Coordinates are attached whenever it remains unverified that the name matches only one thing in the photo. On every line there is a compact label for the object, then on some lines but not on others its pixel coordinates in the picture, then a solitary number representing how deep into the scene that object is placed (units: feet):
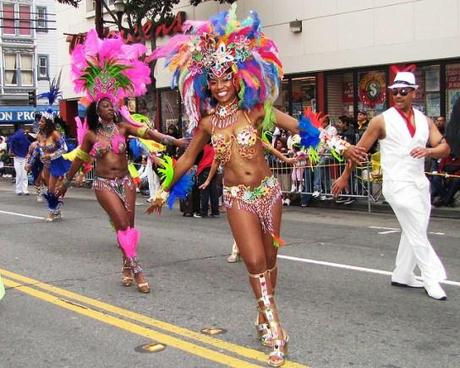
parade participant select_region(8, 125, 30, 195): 61.67
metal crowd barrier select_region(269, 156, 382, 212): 44.93
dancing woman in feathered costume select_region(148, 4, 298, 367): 15.05
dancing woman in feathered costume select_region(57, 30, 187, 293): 22.16
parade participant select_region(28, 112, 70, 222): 41.16
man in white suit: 20.02
